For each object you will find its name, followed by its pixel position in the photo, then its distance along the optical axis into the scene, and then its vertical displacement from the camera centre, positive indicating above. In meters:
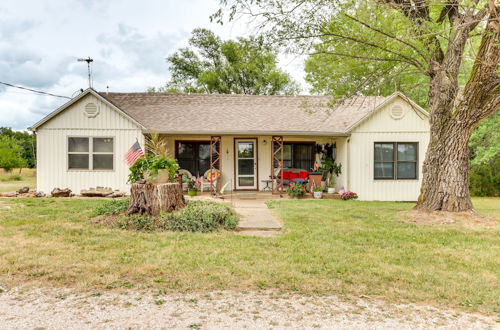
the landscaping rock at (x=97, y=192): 11.45 -1.01
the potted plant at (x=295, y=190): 11.68 -0.98
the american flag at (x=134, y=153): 10.53 +0.38
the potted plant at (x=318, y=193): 11.91 -1.11
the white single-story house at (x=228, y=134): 11.70 +1.01
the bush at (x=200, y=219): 6.09 -1.11
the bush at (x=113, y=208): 7.06 -1.01
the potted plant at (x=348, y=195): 11.75 -1.18
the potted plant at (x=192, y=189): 11.87 -0.95
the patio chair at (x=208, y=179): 12.36 -0.59
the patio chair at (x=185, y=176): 12.48 -0.50
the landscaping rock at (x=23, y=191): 11.64 -0.99
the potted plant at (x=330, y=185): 12.45 -0.88
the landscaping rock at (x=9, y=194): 11.31 -1.08
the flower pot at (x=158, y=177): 6.81 -0.28
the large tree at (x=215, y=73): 26.77 +7.80
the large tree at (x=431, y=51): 7.11 +2.83
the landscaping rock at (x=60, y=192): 11.27 -1.00
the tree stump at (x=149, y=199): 6.64 -0.74
